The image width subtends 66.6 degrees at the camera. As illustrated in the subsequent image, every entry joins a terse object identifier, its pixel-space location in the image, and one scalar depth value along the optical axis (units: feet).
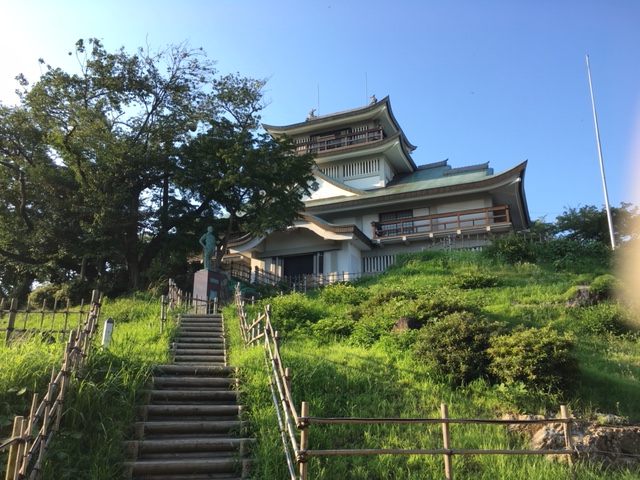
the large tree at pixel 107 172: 72.59
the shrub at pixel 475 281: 55.26
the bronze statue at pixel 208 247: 61.46
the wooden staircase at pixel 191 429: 20.42
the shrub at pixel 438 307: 38.81
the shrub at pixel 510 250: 64.95
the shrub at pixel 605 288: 46.44
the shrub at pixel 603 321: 40.22
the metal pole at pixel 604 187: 74.15
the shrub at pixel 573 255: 60.49
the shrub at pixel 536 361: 27.20
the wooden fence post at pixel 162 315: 42.41
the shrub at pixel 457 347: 29.40
